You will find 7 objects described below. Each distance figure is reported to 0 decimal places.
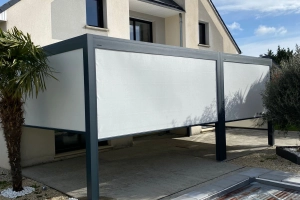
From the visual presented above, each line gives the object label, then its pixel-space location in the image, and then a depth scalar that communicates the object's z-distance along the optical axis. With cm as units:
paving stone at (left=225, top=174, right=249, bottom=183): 655
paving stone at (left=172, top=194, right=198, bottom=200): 556
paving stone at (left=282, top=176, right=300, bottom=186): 634
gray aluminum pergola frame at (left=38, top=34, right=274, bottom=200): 542
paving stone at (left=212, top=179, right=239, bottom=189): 618
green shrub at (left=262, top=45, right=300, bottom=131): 789
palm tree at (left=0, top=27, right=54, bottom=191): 561
